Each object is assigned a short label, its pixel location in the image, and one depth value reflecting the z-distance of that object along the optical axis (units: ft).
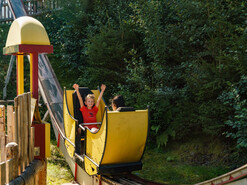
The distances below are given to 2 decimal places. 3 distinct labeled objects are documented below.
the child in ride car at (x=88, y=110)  17.51
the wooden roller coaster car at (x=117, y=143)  12.37
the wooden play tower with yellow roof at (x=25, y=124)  8.86
